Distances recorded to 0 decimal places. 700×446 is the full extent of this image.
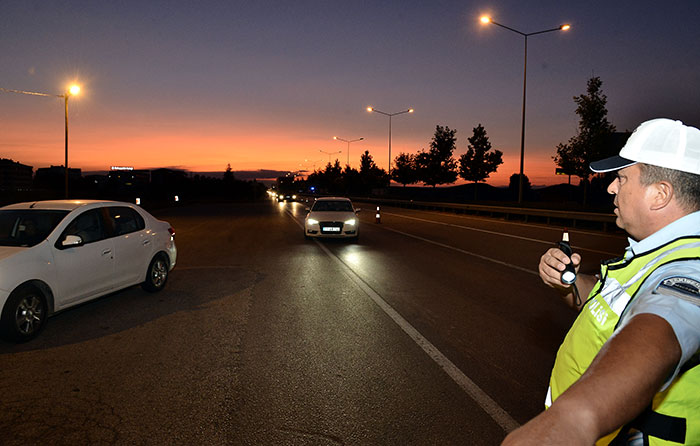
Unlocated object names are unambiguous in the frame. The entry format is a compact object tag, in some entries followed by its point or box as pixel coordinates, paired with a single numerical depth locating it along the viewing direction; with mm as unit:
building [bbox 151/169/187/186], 178625
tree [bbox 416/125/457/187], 72312
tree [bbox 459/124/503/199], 60875
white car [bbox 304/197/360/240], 16500
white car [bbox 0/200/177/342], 5555
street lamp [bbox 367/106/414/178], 50500
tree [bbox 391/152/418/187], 91938
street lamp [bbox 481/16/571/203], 26234
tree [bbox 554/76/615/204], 37562
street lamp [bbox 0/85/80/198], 23366
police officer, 1063
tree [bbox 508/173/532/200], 125375
